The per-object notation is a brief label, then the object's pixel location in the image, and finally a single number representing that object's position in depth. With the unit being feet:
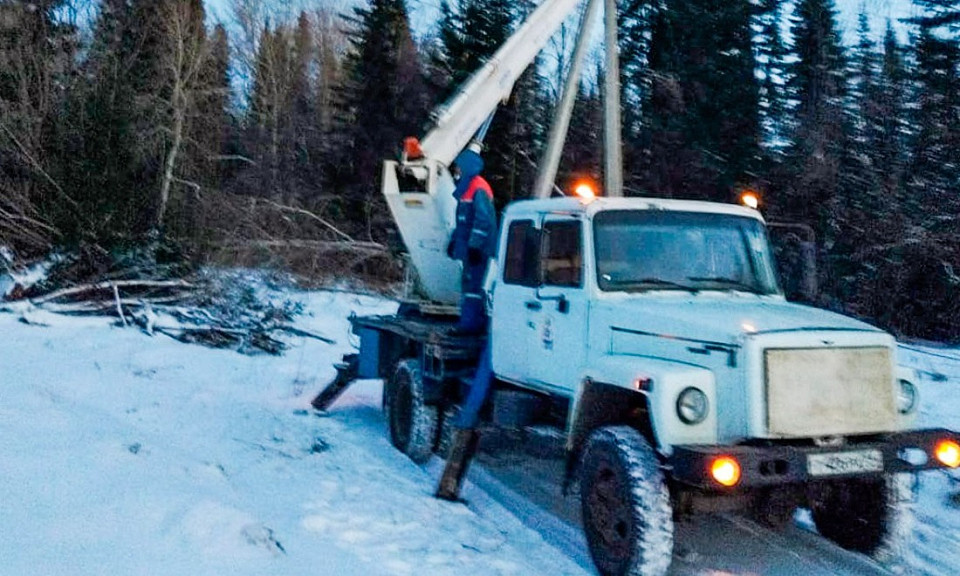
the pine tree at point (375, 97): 100.58
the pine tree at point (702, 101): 77.51
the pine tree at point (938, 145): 64.13
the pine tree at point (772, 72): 81.46
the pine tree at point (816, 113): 70.08
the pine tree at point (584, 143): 85.20
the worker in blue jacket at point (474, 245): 26.68
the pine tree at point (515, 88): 89.66
